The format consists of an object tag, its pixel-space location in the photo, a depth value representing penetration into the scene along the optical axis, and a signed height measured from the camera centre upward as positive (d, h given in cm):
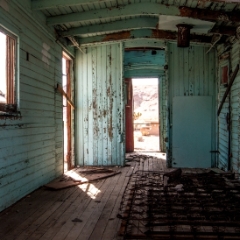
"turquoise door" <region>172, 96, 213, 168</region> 715 -26
